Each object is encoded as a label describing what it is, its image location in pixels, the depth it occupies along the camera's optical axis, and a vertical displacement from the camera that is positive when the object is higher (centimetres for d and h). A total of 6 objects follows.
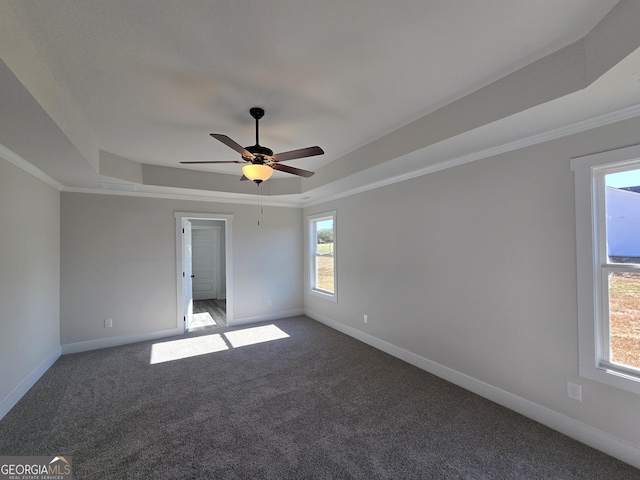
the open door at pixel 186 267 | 475 -42
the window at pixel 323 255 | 514 -26
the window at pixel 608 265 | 197 -18
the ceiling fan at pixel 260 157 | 232 +74
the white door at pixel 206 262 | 796 -55
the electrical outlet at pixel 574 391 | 214 -118
